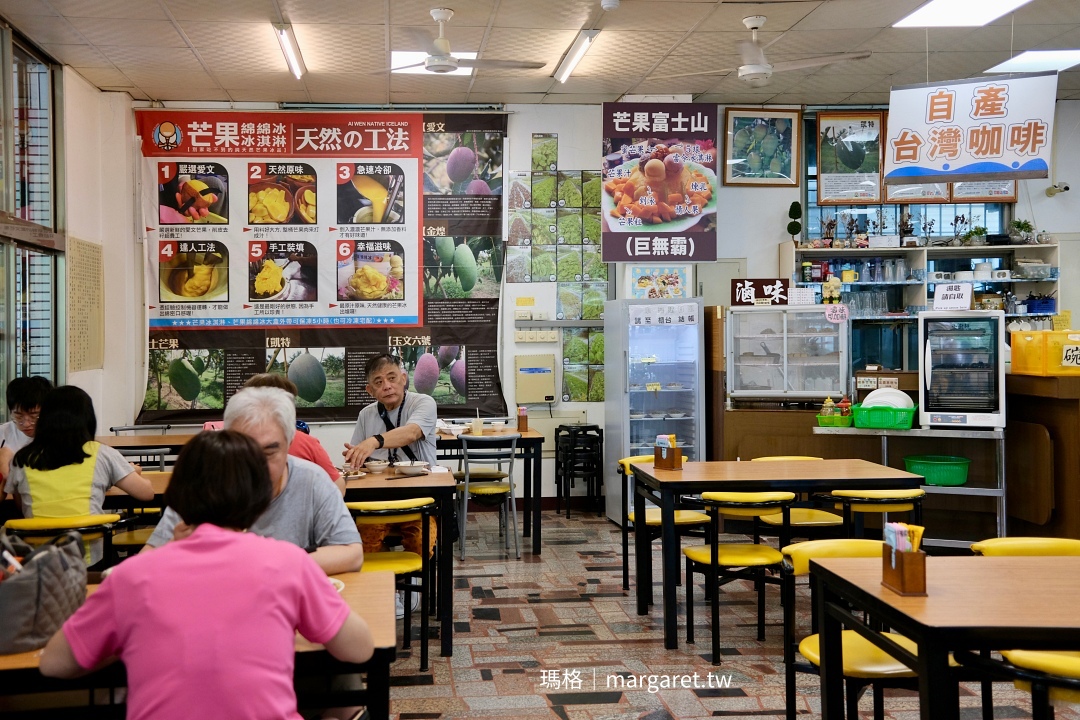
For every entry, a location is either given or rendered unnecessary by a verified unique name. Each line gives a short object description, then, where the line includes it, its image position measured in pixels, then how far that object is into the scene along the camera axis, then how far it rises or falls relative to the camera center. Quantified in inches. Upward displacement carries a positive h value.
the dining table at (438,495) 169.0 -25.9
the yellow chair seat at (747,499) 178.9 -28.5
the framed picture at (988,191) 342.3 +58.3
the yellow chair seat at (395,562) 165.2 -37.8
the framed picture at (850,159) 343.9 +70.6
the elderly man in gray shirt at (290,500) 102.3 -17.0
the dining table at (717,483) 182.9 -26.4
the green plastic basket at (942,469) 252.5 -32.2
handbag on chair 77.0 -20.3
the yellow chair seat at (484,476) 292.5 -38.7
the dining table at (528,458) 271.0 -31.8
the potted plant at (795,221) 334.6 +47.2
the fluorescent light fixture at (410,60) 286.0 +90.8
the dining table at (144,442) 248.8 -24.1
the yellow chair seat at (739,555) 176.7 -39.6
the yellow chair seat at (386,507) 159.0 -26.3
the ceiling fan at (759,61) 244.5 +76.3
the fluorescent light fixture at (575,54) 258.8 +86.7
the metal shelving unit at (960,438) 246.2 -26.9
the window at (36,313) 257.0 +11.5
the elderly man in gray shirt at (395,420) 197.3 -14.8
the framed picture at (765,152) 343.6 +73.2
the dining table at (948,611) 86.9 -26.1
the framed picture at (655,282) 325.4 +24.1
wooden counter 232.1 -27.2
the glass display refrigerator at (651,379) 306.8 -9.2
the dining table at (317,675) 75.7 -26.8
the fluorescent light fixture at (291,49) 251.7 +86.0
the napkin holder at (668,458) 199.3 -22.9
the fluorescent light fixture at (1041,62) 295.1 +93.4
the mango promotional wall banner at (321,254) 321.7 +34.5
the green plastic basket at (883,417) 253.6 -18.4
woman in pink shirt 64.5 -18.6
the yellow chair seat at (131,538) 188.8 -37.9
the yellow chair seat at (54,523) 151.7 -27.7
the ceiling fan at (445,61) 235.6 +74.9
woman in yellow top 154.1 -19.4
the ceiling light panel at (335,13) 235.8 +88.0
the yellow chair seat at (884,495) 183.0 -28.3
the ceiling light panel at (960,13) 247.1 +91.2
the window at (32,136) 254.2 +61.0
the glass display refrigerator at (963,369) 249.0 -5.2
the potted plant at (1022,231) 336.2 +42.7
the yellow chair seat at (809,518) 196.2 -36.0
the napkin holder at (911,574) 97.1 -23.3
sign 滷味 293.9 +18.6
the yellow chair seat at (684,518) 208.2 -37.7
